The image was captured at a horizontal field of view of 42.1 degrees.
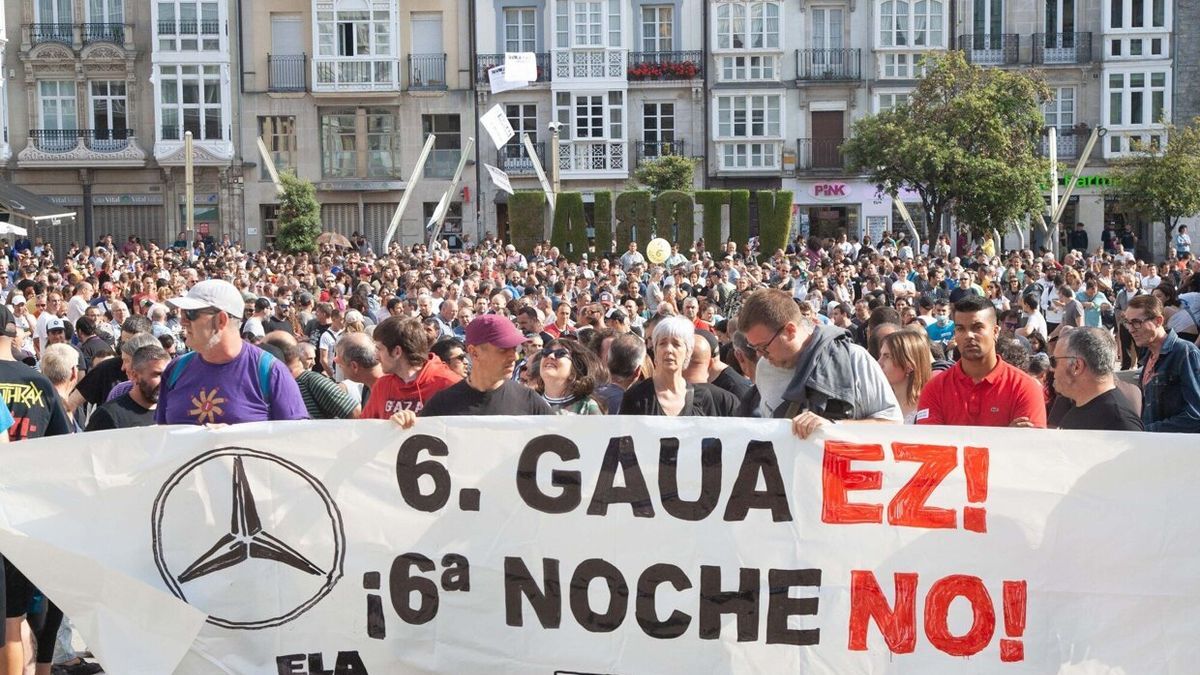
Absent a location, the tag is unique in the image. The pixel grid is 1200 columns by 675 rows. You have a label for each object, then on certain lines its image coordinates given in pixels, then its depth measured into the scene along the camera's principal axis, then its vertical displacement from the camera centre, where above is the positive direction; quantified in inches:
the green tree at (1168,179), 1610.5 +36.9
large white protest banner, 214.8 -47.5
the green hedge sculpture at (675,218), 1432.1 +2.1
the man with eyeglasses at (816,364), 235.5 -22.3
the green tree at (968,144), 1459.2 +68.8
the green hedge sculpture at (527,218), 1470.2 +3.6
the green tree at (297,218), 1569.9 +6.4
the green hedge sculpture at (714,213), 1445.6 +6.1
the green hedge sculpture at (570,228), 1443.2 -6.3
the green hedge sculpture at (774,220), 1444.4 -0.9
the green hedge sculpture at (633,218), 1440.7 +2.4
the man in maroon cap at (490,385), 246.1 -26.0
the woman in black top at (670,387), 275.3 -30.0
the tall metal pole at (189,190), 1189.7 +28.2
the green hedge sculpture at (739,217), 1439.5 +2.2
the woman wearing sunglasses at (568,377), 297.6 -29.8
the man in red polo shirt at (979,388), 255.8 -28.6
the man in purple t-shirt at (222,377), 253.4 -24.9
